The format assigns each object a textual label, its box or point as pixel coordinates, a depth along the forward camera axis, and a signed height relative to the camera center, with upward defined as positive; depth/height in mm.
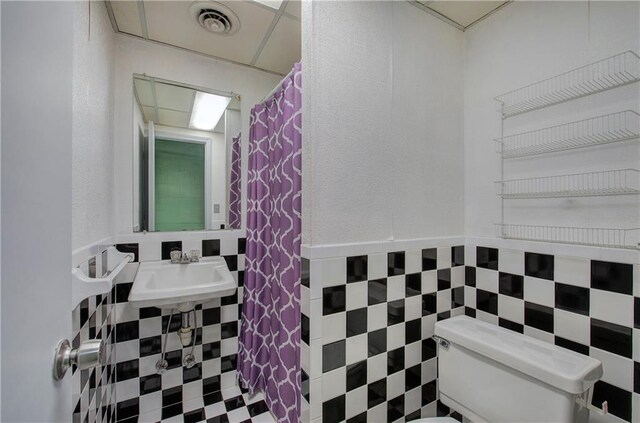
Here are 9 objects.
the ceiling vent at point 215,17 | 1317 +1024
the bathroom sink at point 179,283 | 1196 -378
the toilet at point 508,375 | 826 -577
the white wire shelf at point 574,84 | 958 +533
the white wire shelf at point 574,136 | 954 +323
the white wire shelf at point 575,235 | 952 -91
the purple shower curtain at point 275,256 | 1198 -240
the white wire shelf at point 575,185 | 953 +117
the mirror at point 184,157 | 1584 +351
